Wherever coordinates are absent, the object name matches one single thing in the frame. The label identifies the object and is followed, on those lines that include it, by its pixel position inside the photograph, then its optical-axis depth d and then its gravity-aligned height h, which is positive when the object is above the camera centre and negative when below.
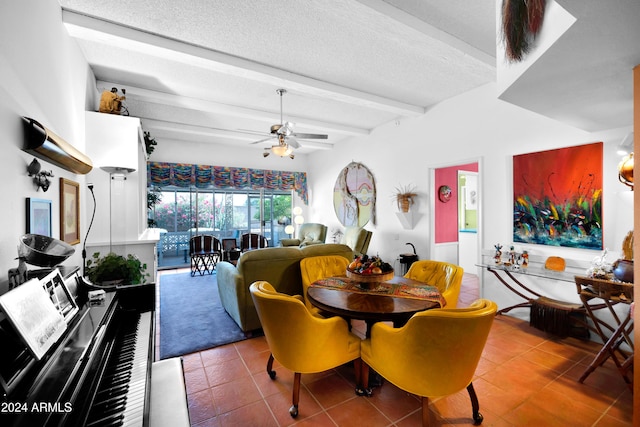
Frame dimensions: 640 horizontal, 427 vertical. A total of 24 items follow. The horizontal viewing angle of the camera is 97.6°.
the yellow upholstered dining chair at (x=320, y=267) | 3.04 -0.62
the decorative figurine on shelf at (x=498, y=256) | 3.40 -0.54
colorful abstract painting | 2.89 +0.16
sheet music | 0.86 -0.35
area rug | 2.82 -1.31
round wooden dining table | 1.84 -0.65
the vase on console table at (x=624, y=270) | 2.08 -0.45
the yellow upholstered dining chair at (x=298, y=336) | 1.78 -0.82
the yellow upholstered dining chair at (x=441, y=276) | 2.39 -0.63
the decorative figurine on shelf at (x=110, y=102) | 3.16 +1.27
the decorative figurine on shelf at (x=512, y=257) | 3.32 -0.55
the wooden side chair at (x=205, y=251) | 6.10 -0.84
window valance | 6.52 +0.93
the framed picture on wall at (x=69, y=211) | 2.06 +0.03
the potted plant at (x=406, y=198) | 4.95 +0.25
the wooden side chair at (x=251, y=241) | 6.74 -0.69
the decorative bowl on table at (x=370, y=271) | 2.29 -0.49
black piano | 0.73 -0.51
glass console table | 2.88 -0.67
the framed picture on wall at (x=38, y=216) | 1.52 -0.01
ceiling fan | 4.00 +1.13
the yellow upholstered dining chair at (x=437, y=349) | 1.50 -0.78
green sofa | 2.90 -0.66
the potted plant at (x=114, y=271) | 2.39 -0.50
